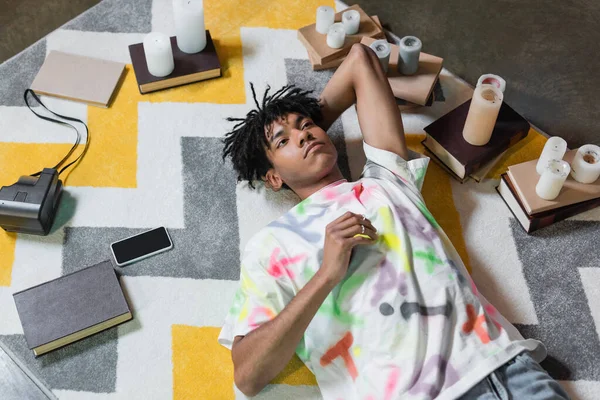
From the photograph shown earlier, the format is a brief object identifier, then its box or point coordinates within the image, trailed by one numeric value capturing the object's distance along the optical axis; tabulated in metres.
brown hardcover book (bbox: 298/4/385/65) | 2.33
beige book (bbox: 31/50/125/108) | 2.24
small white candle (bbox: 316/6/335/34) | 2.33
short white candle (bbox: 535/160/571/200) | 1.92
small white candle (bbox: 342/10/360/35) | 2.34
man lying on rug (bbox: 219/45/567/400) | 1.58
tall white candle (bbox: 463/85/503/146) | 2.00
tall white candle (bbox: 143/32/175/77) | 2.18
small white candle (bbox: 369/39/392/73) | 2.20
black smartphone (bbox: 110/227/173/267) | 1.93
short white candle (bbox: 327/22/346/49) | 2.29
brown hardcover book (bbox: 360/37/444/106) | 2.23
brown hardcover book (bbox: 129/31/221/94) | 2.25
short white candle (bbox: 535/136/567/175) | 2.00
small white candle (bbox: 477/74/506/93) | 2.12
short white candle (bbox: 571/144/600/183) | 1.98
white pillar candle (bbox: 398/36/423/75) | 2.19
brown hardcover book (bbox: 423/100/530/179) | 2.07
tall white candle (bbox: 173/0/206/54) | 2.20
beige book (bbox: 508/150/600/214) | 1.97
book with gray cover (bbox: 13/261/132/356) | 1.77
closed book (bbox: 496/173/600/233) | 1.99
